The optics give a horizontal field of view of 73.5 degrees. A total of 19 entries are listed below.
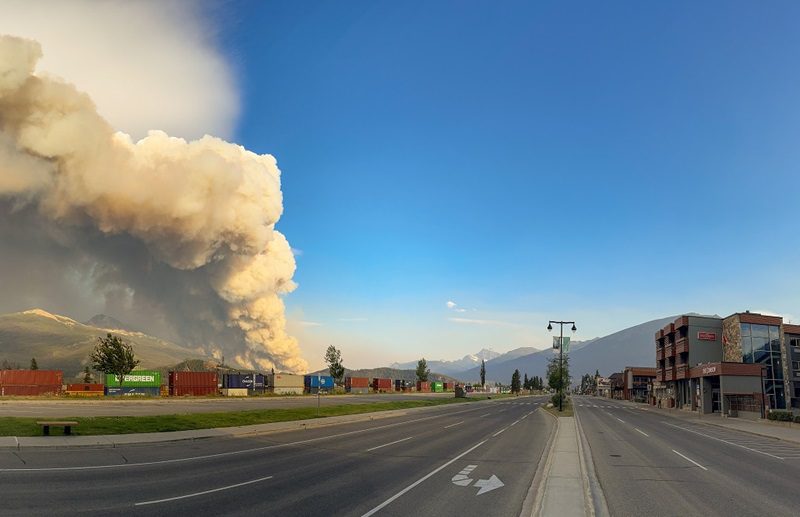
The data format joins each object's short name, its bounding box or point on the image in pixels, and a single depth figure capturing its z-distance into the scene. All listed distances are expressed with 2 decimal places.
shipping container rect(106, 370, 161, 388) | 69.69
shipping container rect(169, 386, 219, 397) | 71.75
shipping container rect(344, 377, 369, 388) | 111.30
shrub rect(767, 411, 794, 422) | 40.99
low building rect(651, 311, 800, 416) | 60.34
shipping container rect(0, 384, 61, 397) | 60.68
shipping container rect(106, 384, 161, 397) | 68.69
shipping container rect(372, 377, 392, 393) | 117.40
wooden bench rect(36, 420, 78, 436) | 20.18
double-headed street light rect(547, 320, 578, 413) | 50.73
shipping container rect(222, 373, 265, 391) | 81.44
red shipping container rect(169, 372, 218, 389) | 72.75
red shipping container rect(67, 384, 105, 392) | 68.69
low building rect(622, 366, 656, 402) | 135.25
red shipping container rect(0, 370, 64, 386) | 61.28
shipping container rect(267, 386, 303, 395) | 88.94
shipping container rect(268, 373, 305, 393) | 91.47
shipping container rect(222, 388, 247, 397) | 75.56
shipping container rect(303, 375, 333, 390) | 98.12
